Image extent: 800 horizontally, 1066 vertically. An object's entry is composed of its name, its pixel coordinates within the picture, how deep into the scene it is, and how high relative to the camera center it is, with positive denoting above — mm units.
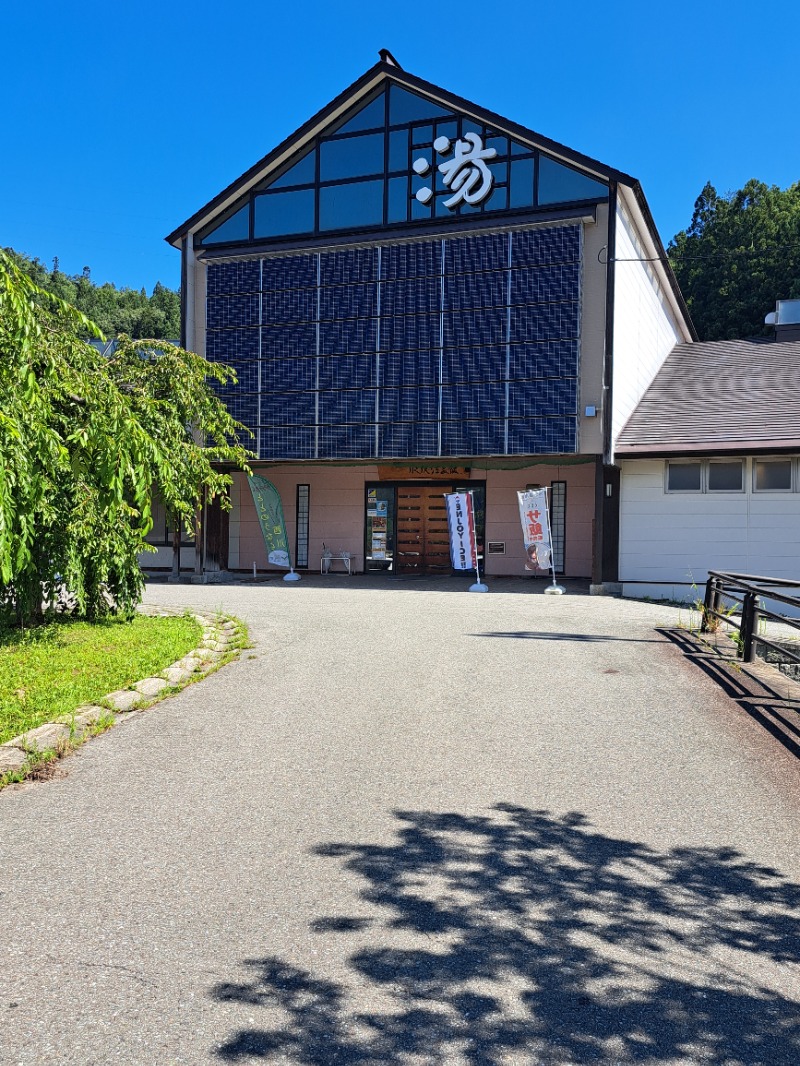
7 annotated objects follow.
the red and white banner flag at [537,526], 17203 +39
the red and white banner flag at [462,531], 17844 -89
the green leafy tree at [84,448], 5219 +647
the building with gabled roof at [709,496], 15562 +696
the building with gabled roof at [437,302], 16438 +5116
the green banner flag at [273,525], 19984 +11
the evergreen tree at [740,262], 40031 +14546
